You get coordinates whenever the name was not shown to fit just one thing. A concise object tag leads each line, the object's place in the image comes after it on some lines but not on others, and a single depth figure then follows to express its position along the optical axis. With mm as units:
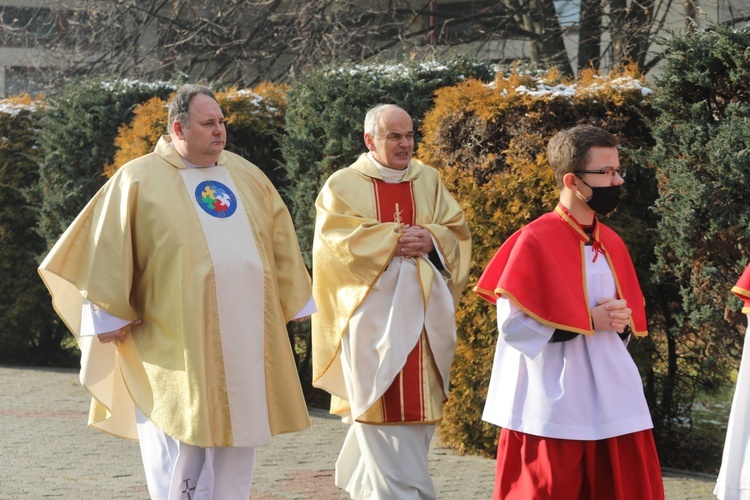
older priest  10745
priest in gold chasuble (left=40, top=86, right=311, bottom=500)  9138
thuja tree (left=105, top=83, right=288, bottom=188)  17640
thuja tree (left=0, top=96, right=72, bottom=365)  21321
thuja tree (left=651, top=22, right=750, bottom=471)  10602
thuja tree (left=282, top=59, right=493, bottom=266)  15087
